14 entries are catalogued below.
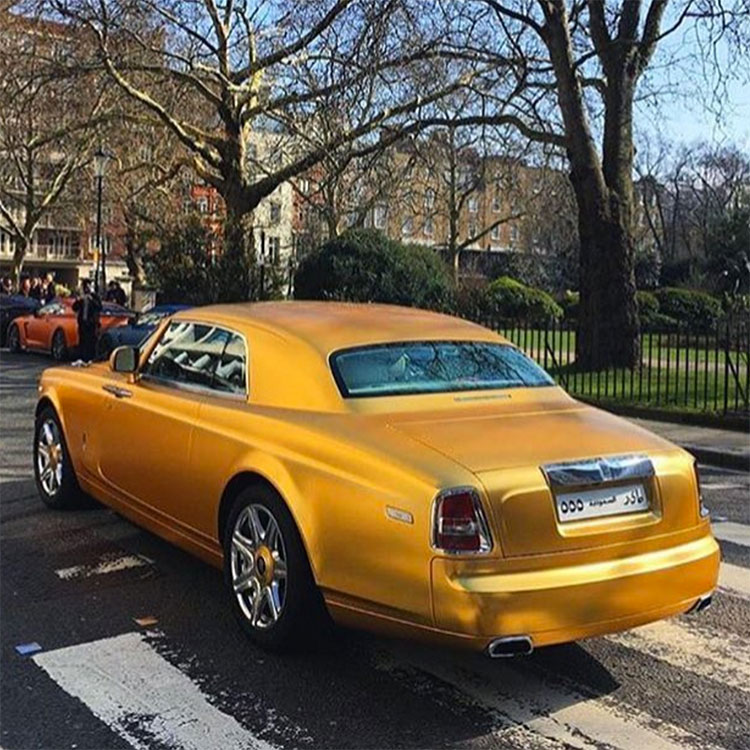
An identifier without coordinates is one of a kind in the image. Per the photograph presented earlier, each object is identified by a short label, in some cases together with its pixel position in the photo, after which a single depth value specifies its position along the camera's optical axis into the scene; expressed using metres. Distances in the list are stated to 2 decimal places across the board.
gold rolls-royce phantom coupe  3.91
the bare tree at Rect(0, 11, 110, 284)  24.02
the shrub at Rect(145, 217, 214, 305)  27.30
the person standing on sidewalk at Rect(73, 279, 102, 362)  20.75
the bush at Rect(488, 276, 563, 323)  32.25
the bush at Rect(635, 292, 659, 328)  31.14
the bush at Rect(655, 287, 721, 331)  31.61
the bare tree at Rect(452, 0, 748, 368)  17.52
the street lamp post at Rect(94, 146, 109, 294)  29.03
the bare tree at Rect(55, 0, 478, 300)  18.75
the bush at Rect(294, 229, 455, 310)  22.06
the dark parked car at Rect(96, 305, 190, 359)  19.23
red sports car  21.67
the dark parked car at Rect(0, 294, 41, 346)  26.77
